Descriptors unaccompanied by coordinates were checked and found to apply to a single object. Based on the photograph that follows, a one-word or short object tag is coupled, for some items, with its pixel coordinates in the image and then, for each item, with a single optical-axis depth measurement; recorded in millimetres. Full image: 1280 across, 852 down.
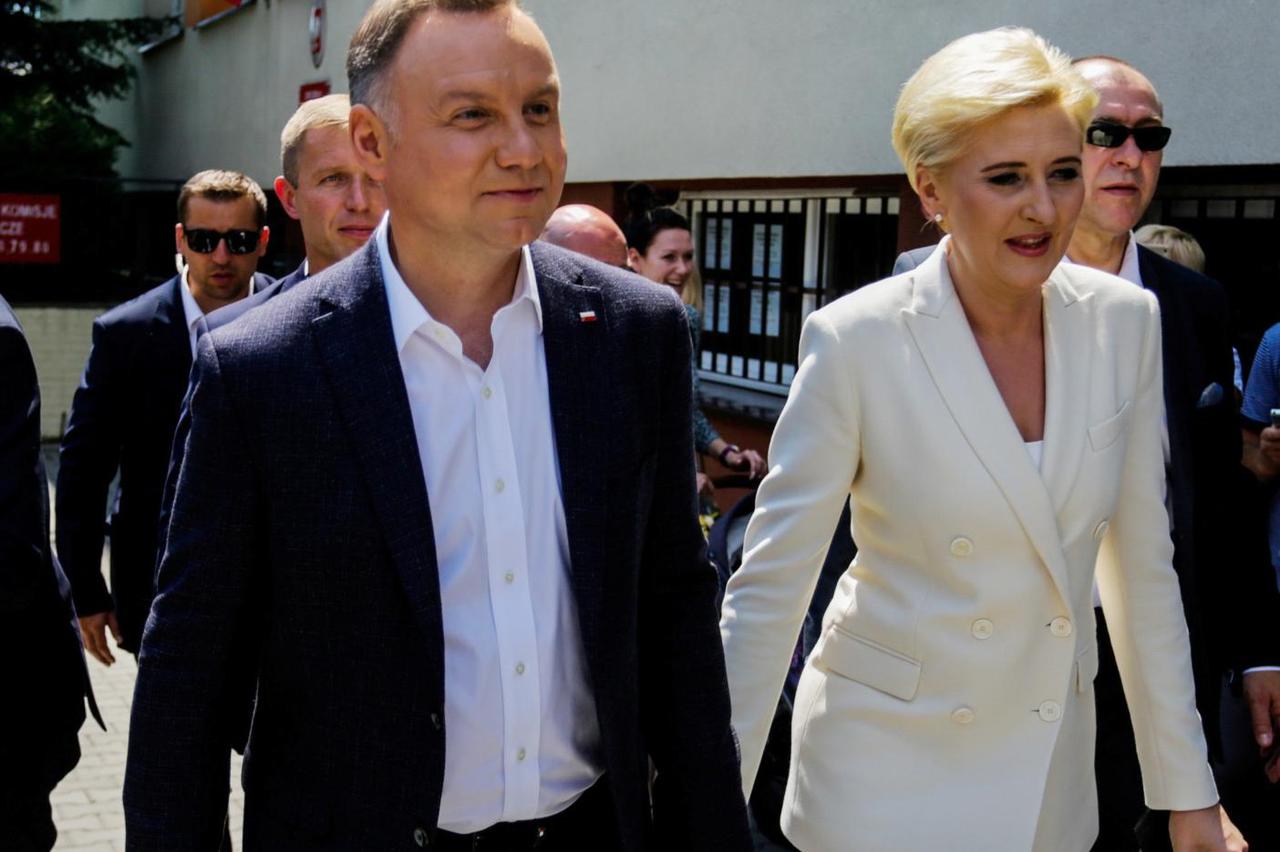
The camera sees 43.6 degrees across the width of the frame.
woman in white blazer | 2740
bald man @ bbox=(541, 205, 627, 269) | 5125
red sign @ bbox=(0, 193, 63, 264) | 18234
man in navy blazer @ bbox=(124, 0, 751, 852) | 2070
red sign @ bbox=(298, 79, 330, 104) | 15551
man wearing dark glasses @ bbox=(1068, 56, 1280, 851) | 3322
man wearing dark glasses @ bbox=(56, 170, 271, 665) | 4703
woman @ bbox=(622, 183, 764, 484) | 6602
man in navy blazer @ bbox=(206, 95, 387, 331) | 4090
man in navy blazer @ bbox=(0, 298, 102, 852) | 3322
